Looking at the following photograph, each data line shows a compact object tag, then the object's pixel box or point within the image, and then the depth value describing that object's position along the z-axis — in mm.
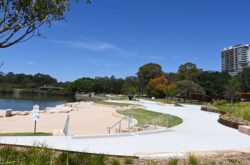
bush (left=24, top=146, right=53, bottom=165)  3504
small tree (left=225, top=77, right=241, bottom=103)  30516
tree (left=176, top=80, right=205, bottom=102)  41844
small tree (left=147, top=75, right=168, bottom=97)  50575
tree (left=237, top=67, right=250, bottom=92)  53125
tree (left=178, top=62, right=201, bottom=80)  53156
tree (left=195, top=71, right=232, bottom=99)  47125
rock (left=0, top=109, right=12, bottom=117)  16000
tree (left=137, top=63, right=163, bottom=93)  63625
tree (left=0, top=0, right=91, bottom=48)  4969
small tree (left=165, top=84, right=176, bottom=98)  33909
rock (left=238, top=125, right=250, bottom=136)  8418
